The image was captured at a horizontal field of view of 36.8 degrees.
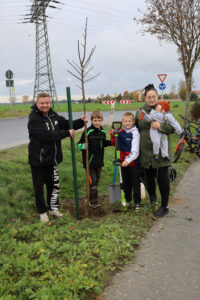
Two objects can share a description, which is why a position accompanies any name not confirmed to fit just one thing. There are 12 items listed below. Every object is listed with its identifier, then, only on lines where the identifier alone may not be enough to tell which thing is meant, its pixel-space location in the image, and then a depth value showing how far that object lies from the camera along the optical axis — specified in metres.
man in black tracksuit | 4.20
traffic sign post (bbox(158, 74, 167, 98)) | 15.78
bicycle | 9.95
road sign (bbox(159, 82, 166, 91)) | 15.93
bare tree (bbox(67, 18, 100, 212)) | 4.53
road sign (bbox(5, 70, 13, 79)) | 26.64
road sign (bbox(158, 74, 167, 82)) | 15.77
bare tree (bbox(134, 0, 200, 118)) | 13.88
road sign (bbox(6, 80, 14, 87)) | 26.44
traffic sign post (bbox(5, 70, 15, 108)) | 26.47
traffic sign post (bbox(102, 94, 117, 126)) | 11.38
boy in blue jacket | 4.48
